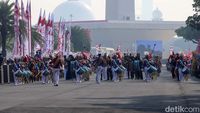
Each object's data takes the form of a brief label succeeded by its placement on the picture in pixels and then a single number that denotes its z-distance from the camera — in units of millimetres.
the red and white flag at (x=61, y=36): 57500
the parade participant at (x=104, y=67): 36375
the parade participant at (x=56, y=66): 32031
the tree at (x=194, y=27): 79750
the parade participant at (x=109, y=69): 38669
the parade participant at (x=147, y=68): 37000
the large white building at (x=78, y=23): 196625
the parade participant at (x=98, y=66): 35125
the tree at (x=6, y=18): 61912
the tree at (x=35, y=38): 66688
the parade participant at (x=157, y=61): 45819
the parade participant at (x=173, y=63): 40575
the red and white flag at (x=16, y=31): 42375
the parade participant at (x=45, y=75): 36000
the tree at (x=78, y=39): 120125
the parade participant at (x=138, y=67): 41094
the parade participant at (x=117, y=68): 38066
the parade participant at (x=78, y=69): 36466
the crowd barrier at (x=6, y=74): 35625
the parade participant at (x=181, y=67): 37034
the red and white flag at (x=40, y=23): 51219
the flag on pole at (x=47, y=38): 50362
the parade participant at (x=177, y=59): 37788
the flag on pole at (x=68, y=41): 63309
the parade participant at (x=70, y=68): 38844
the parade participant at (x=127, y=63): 42825
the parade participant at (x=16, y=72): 34438
